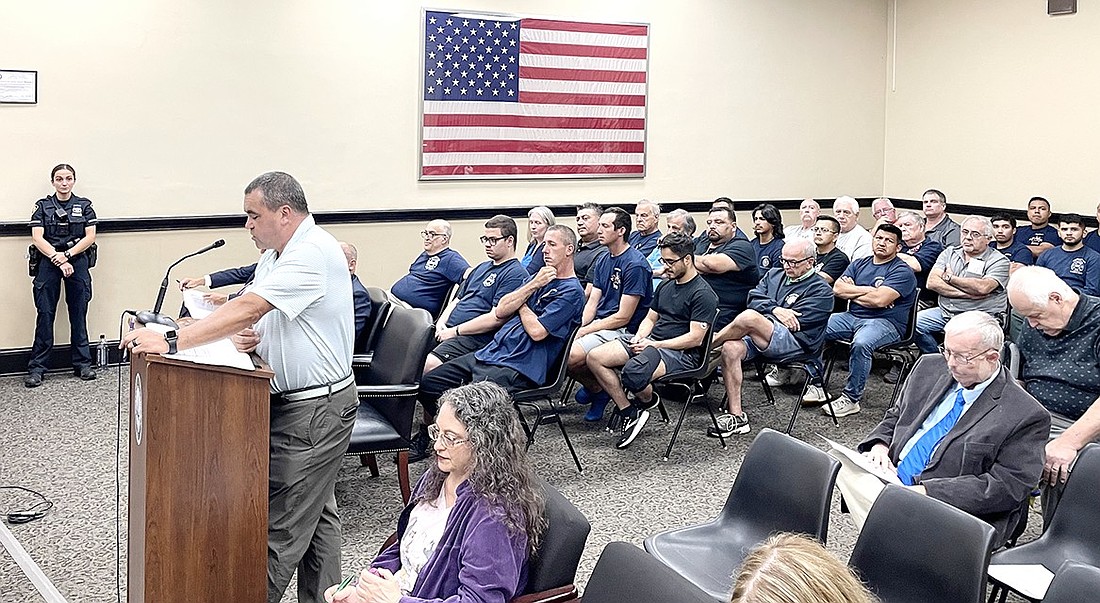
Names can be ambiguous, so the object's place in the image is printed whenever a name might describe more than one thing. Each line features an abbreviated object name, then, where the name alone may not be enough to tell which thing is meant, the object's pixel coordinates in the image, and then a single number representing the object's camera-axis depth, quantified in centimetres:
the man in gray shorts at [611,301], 599
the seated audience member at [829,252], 720
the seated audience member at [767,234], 762
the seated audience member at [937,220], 860
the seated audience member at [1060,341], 425
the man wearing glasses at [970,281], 704
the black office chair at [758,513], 317
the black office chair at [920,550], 267
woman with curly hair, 263
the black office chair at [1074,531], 317
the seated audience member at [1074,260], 720
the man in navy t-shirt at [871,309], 644
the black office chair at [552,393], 521
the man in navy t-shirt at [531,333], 527
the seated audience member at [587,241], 688
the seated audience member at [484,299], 578
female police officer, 689
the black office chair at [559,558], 270
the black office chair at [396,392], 442
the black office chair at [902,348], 650
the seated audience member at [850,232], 824
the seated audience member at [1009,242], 779
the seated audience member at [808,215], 880
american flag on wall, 830
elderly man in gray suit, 334
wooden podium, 293
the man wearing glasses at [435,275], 663
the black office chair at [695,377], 558
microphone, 329
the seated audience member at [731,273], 661
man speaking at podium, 323
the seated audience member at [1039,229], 809
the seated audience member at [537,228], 672
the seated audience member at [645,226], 770
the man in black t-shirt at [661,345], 557
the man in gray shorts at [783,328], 603
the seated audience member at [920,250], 788
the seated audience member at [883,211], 913
